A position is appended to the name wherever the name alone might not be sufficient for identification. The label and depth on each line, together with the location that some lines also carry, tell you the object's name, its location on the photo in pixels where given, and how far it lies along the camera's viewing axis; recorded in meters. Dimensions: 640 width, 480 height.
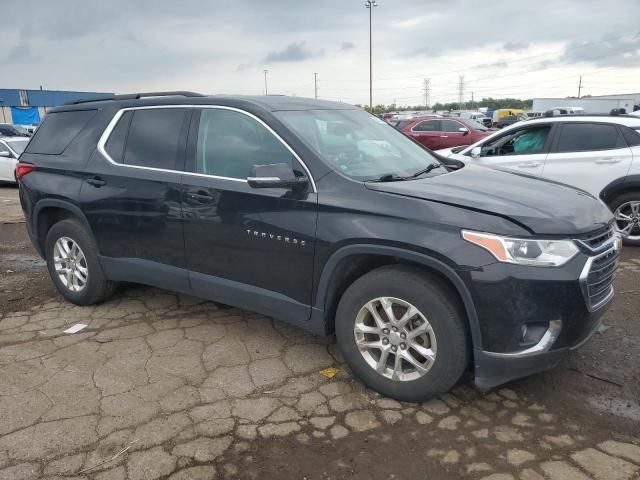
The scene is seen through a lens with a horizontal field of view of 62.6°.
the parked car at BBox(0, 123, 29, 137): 25.08
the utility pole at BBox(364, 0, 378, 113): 41.94
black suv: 2.73
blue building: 43.41
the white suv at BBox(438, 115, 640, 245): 6.41
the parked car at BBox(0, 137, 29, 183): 14.11
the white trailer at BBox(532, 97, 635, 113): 44.44
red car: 17.09
